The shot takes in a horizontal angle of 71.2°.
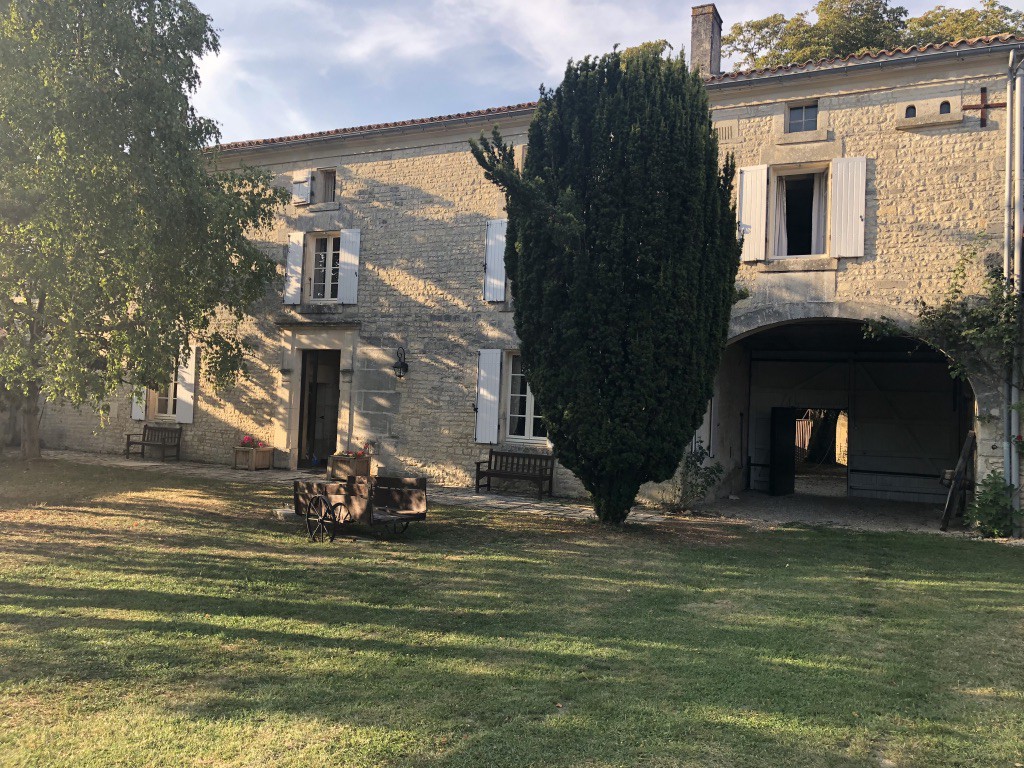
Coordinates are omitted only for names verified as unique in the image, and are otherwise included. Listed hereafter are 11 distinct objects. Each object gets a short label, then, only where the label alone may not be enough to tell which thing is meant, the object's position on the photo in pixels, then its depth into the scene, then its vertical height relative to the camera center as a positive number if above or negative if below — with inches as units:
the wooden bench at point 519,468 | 395.2 -26.1
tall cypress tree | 278.4 +65.2
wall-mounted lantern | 441.7 +31.3
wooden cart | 260.5 -33.6
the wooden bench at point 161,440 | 504.3 -23.3
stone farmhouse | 335.9 +80.3
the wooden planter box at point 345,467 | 430.6 -31.1
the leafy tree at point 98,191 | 281.9 +89.8
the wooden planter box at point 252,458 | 469.1 -30.6
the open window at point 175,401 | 506.6 +5.4
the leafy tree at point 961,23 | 545.3 +334.3
